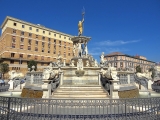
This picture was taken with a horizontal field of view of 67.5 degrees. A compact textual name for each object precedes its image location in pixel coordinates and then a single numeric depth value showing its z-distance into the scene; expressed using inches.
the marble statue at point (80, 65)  507.4
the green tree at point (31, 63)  1626.6
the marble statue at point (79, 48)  775.2
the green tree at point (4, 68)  1413.9
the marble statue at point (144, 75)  653.6
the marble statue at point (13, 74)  602.4
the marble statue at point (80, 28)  832.6
